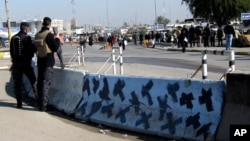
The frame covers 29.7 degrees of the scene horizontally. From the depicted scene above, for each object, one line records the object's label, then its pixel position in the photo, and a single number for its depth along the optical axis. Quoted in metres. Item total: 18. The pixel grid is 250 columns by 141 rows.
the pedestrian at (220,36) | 34.72
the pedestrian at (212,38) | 36.69
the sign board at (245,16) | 50.53
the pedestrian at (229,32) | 27.19
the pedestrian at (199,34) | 38.08
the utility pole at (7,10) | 32.88
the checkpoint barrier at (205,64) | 6.98
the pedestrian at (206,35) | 35.48
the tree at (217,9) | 59.22
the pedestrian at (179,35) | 34.73
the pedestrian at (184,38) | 32.69
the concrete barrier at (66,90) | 10.05
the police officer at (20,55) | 10.76
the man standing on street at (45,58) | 10.29
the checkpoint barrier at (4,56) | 38.59
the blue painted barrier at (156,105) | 6.92
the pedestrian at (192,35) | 36.91
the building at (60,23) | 168.18
